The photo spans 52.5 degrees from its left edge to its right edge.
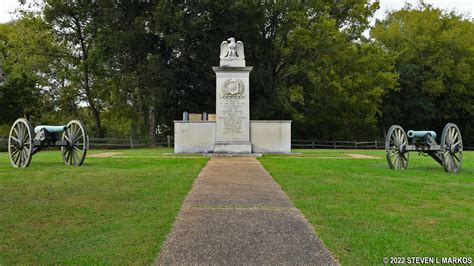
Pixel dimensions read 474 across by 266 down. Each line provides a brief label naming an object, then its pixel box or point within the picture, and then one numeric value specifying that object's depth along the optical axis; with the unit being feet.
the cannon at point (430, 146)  42.78
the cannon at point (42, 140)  44.37
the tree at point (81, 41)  108.27
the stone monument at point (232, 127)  66.85
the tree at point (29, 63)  98.78
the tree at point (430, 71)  131.85
